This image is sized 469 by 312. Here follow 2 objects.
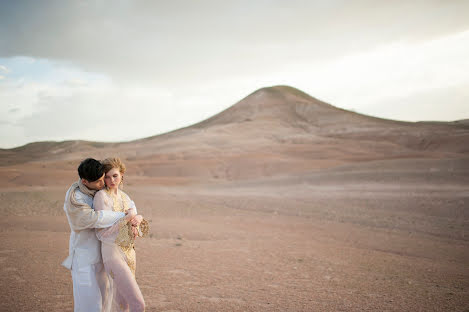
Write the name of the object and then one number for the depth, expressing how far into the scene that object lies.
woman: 3.09
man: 3.03
